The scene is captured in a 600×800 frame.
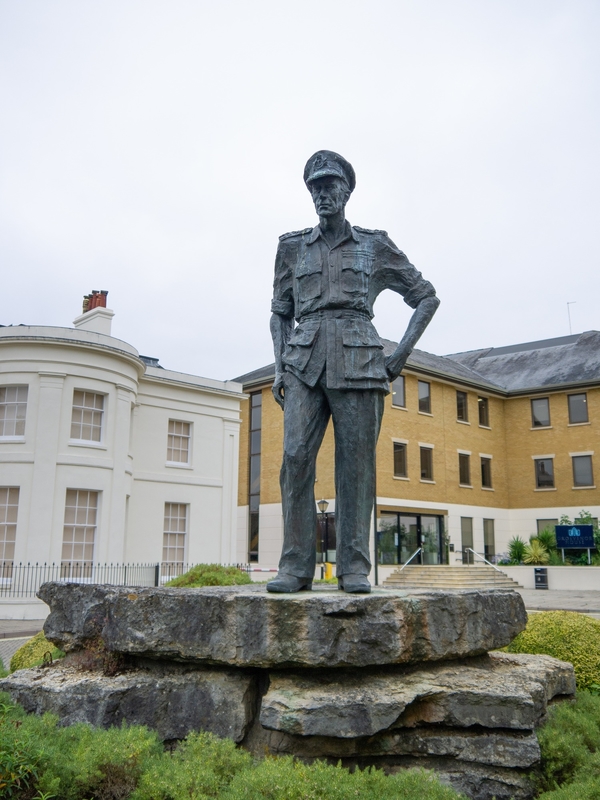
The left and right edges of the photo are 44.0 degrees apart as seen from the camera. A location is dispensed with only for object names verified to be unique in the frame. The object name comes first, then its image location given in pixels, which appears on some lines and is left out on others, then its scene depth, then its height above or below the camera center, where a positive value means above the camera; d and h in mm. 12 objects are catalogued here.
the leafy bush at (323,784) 3297 -1012
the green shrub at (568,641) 5969 -657
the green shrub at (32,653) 6855 -865
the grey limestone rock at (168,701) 4520 -863
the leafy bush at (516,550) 34156 +452
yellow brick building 32156 +4897
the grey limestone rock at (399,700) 4121 -791
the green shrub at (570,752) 3875 -1111
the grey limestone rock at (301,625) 4289 -393
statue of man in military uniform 5281 +1387
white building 21547 +3147
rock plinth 4234 -739
